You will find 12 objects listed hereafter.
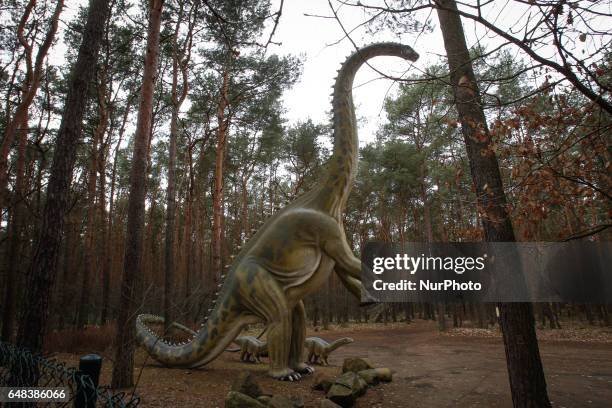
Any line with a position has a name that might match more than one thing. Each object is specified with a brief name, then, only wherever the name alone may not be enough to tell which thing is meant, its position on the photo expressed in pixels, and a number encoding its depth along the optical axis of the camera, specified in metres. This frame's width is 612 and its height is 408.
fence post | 1.75
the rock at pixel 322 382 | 5.29
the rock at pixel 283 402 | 4.07
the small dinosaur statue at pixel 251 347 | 7.08
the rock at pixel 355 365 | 6.31
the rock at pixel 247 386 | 4.49
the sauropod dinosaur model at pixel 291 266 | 5.83
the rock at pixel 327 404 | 4.34
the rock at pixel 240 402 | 4.05
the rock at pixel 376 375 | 5.83
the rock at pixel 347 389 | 4.77
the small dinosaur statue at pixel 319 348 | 7.16
